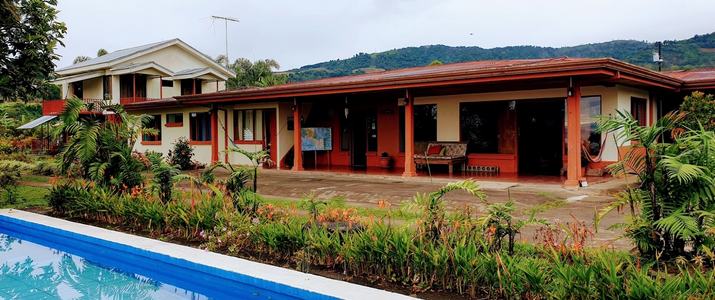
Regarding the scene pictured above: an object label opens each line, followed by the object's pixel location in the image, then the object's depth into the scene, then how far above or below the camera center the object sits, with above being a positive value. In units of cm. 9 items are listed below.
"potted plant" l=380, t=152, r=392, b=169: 1791 -53
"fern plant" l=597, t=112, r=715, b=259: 442 -41
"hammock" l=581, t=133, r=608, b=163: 1372 -24
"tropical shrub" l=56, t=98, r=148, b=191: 890 -5
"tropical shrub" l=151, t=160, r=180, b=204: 806 -50
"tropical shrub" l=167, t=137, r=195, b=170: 2069 -30
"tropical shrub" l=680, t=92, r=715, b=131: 1268 +83
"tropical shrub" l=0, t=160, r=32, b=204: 993 -49
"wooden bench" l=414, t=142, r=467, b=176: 1549 -34
